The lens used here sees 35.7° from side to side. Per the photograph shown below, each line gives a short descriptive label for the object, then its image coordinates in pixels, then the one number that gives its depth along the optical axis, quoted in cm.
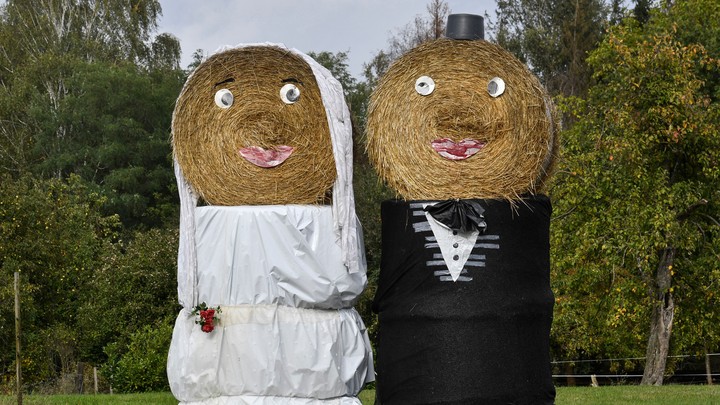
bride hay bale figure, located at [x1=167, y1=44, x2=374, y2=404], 879
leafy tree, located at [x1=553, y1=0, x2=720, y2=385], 1872
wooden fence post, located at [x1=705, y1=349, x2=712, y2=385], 2402
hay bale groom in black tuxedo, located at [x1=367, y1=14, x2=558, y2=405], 839
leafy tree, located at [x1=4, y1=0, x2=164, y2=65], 4188
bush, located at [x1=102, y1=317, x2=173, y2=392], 1719
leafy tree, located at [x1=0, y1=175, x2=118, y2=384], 2016
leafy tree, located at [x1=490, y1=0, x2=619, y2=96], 4384
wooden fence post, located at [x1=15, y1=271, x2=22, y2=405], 1116
